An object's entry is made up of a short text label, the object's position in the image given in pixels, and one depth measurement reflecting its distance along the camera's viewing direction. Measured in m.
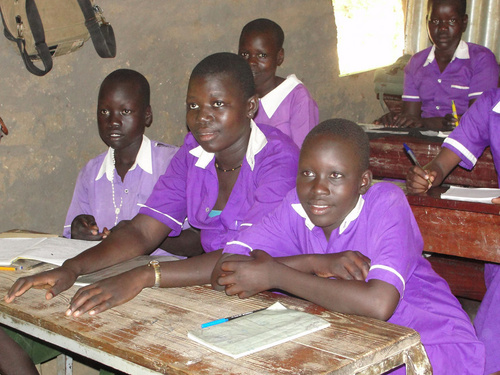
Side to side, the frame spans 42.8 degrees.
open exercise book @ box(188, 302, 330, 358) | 1.38
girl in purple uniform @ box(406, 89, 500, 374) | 2.43
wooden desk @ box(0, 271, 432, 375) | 1.33
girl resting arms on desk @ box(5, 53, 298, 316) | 2.09
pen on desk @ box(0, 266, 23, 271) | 2.10
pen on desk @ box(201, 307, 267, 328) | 1.54
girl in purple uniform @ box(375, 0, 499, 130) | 4.54
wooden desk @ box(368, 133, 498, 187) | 3.32
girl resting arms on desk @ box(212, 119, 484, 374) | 1.74
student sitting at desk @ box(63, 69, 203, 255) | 2.99
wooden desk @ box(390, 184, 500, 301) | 2.38
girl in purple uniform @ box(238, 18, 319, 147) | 3.75
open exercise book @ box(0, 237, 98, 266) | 2.15
